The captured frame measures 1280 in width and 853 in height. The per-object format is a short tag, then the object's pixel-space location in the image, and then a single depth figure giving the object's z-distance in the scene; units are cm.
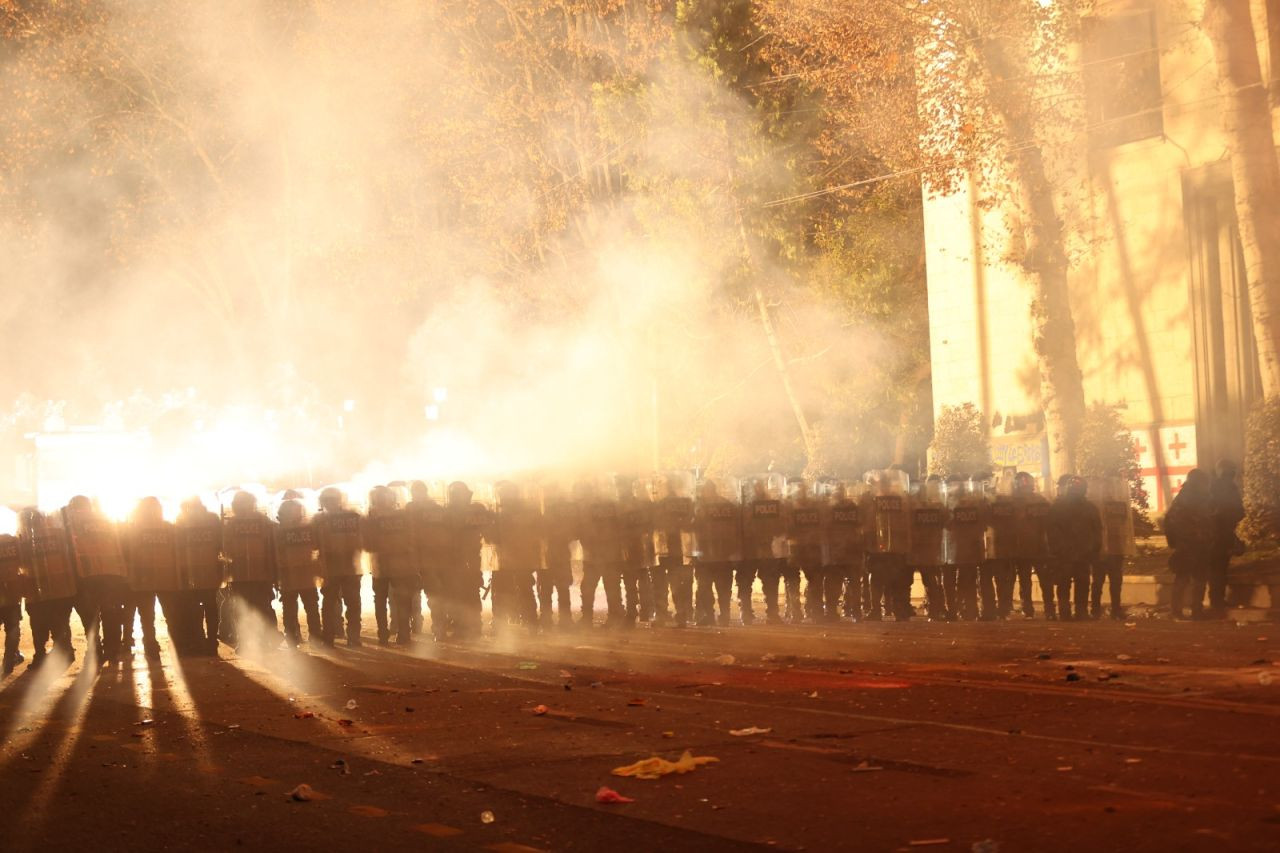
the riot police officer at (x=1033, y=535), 1758
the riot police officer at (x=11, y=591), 1572
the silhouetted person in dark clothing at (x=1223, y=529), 1672
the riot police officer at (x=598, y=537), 1802
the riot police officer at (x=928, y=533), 1786
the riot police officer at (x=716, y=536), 1822
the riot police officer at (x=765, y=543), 1822
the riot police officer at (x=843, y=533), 1808
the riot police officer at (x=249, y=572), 1675
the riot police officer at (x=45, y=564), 1589
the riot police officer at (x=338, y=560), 1698
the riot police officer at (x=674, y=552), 1839
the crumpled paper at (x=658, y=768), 834
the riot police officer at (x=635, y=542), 1822
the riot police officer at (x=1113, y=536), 1723
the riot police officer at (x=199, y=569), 1658
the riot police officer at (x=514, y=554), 1778
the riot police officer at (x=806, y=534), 1811
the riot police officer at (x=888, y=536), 1789
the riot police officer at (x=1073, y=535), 1711
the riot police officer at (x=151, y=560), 1642
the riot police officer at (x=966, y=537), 1770
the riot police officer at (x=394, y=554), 1708
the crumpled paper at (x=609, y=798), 764
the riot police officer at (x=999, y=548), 1768
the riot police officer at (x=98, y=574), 1606
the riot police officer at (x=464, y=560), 1753
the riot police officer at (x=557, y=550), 1795
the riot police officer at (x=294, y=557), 1686
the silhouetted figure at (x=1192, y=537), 1677
